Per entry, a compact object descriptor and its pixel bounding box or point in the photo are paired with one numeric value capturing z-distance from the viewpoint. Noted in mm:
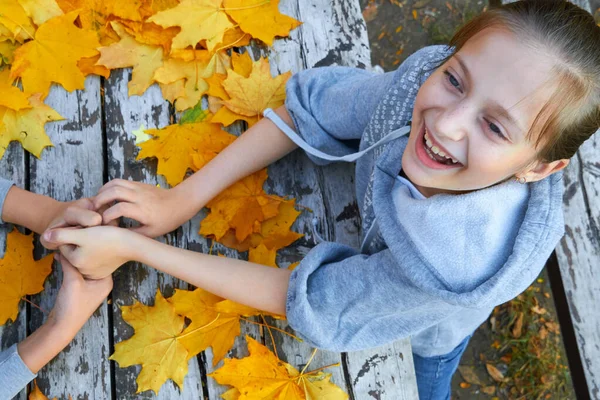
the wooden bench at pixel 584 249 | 1836
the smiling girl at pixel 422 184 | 983
